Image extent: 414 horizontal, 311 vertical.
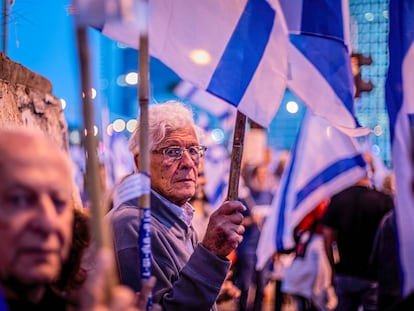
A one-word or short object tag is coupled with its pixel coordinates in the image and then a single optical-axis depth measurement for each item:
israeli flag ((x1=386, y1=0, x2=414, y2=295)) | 3.27
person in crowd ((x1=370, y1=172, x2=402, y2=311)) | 5.99
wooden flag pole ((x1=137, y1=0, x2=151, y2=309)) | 2.33
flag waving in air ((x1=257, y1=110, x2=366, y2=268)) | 7.06
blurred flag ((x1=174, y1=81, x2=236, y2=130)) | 9.81
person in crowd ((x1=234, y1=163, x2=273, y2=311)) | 9.13
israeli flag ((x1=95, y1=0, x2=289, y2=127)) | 3.60
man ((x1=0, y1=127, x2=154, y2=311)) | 1.60
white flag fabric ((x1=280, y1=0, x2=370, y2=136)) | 3.98
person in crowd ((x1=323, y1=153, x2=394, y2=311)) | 7.31
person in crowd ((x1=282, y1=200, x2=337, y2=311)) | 8.99
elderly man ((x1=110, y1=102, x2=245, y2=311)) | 2.98
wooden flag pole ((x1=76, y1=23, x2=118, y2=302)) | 1.53
